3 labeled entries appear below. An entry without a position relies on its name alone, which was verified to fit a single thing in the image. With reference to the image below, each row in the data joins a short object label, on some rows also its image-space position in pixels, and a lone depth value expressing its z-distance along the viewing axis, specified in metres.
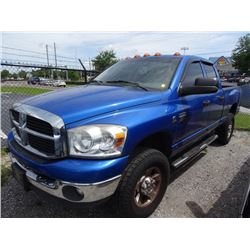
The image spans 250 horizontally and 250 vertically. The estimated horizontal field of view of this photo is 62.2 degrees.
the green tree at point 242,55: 39.63
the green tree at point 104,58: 36.59
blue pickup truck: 1.75
